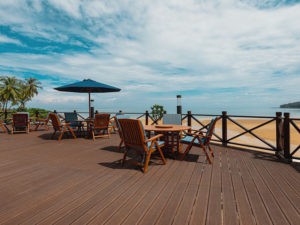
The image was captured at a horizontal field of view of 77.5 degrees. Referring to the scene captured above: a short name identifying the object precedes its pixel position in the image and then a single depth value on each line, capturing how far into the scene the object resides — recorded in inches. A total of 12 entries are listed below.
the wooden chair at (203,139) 147.8
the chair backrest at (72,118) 263.9
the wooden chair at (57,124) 235.1
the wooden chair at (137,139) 125.8
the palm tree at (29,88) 992.6
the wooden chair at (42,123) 324.3
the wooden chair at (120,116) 143.3
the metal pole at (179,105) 281.6
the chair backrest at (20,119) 289.4
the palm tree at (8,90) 782.5
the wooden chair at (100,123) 236.6
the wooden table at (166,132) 158.2
